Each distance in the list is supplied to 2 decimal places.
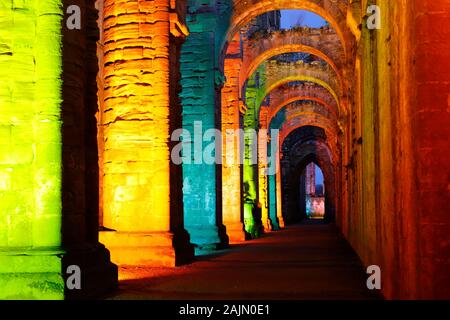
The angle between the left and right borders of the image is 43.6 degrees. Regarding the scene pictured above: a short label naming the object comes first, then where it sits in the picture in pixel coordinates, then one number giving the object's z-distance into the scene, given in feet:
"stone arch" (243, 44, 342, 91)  59.88
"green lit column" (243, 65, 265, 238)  60.59
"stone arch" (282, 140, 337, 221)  118.21
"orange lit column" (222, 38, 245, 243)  52.65
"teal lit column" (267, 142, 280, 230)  82.21
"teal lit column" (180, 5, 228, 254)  41.88
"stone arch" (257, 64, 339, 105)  69.77
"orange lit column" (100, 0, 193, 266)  29.68
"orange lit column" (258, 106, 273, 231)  76.33
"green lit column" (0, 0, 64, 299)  18.30
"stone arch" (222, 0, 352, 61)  45.65
